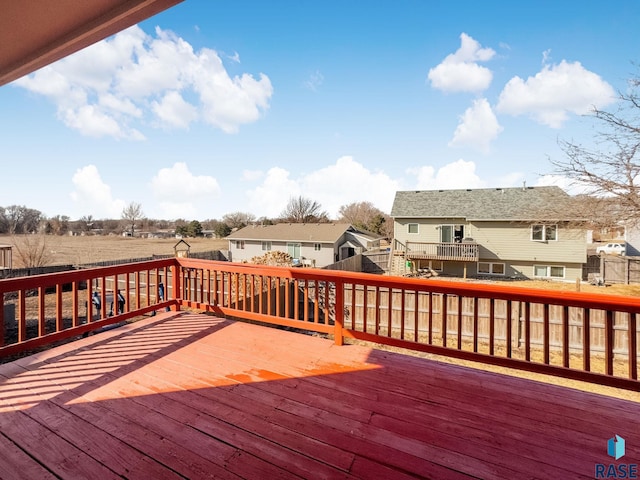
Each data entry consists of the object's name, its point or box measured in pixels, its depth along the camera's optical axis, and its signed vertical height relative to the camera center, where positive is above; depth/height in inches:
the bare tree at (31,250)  525.0 -21.2
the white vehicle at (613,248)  814.5 -25.0
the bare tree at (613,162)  288.4 +84.4
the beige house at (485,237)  541.3 +5.0
